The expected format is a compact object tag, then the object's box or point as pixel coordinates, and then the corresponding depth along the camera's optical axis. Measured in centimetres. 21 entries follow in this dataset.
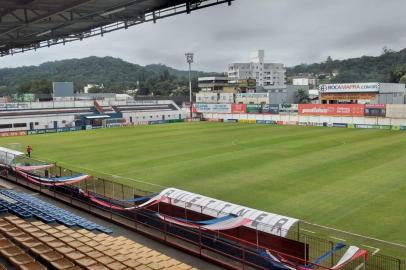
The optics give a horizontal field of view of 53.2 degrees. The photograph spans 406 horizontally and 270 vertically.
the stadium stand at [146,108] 9562
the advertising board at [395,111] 6644
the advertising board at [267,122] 7914
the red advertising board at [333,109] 7262
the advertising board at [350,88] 8744
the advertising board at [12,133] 6856
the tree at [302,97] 11816
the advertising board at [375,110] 6854
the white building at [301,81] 16745
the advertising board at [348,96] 8856
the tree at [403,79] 13085
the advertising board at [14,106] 7738
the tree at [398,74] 14124
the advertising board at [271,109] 8381
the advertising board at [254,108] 8614
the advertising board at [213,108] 9306
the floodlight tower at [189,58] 9065
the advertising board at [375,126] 6456
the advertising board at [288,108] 8175
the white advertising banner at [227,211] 1488
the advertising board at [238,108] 8969
